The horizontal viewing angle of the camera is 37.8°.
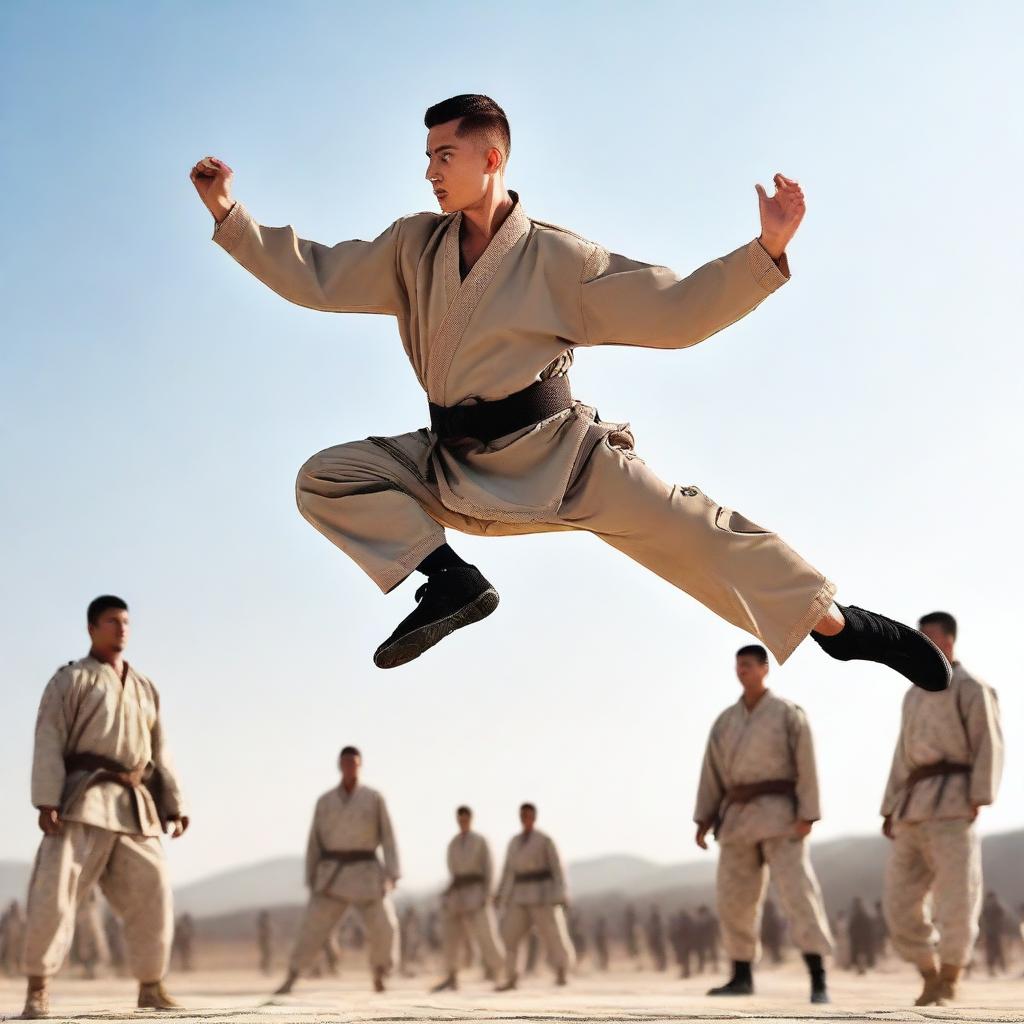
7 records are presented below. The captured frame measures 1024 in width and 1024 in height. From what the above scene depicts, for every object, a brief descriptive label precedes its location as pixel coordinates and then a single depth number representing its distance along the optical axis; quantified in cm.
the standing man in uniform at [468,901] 1611
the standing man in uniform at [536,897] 1570
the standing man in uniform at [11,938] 1866
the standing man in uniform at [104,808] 812
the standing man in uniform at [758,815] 990
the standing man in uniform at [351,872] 1261
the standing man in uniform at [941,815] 899
